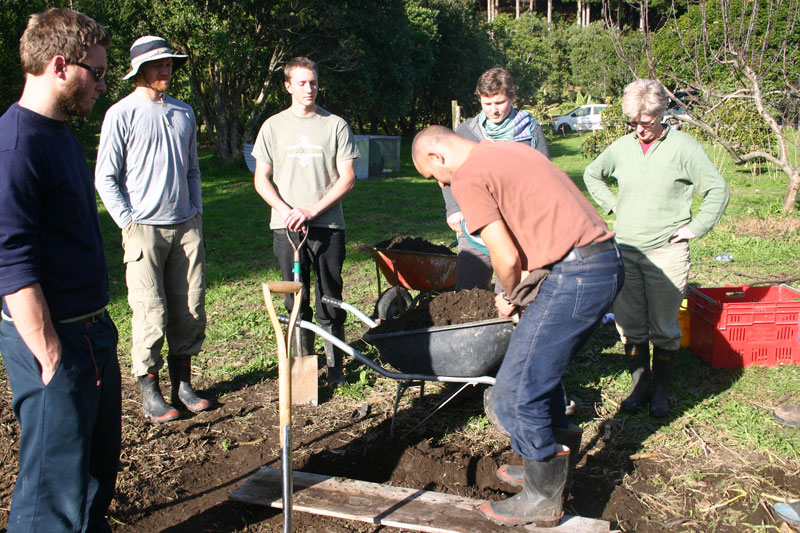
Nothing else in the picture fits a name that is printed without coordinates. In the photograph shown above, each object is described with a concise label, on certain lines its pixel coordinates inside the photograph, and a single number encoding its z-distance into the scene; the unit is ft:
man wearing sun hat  11.82
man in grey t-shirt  13.78
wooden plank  9.11
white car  99.19
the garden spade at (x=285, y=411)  7.89
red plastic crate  14.66
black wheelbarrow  10.52
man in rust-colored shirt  8.18
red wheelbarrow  17.08
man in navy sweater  6.41
